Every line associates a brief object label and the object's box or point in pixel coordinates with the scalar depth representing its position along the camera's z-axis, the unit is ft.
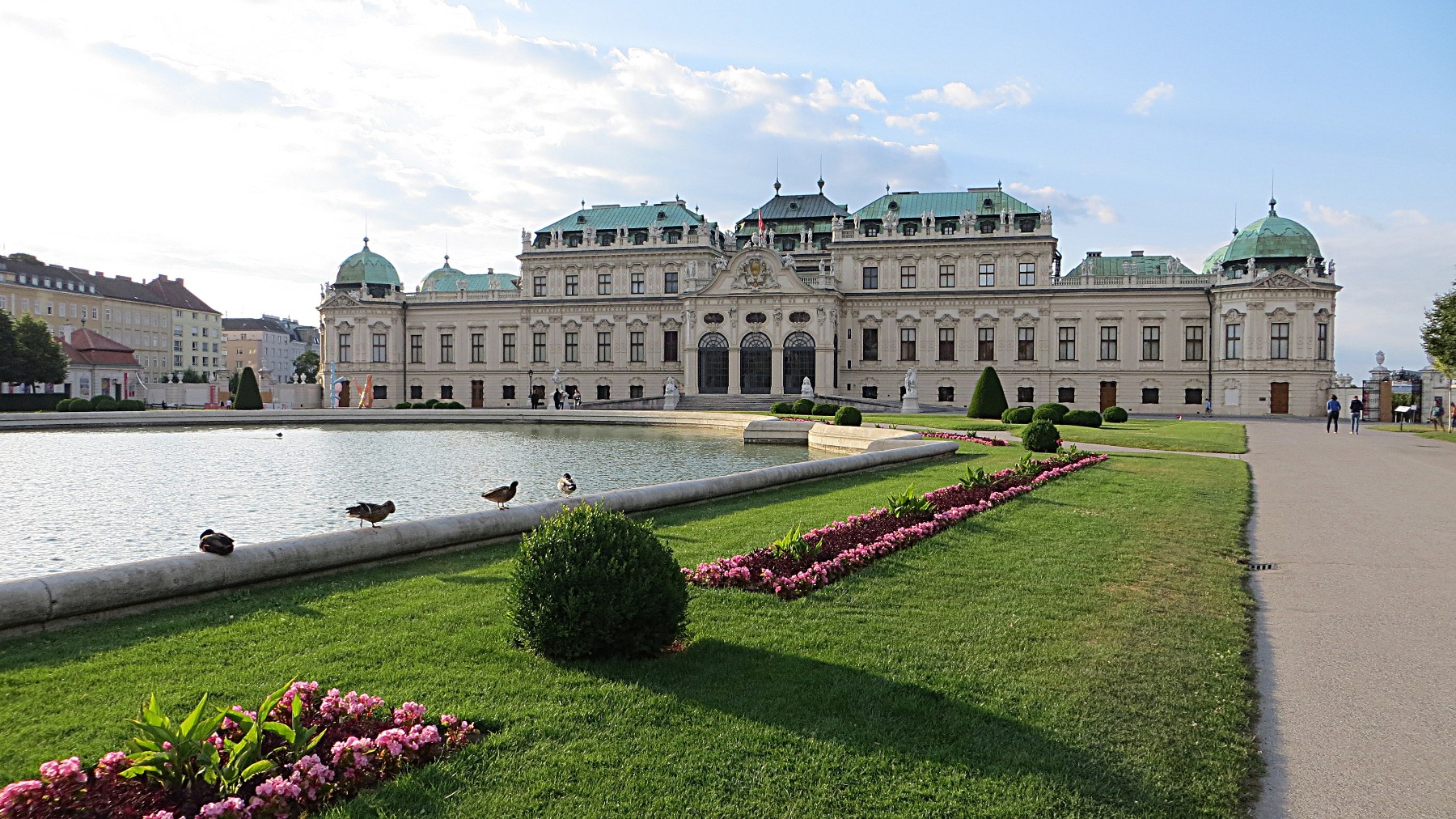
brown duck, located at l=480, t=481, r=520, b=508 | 37.29
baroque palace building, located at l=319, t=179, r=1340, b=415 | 193.77
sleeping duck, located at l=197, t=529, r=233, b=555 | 26.91
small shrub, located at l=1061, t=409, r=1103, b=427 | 122.31
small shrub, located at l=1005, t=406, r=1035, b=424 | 124.98
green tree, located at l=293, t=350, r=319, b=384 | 449.06
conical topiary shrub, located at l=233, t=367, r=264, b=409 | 176.76
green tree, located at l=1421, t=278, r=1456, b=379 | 113.09
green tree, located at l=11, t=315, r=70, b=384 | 214.90
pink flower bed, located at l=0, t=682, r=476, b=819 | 13.70
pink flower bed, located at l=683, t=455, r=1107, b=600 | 28.99
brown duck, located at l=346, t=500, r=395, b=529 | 31.37
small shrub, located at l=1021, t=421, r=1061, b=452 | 76.74
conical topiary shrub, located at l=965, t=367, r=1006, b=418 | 139.03
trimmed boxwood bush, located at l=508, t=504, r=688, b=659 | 21.18
